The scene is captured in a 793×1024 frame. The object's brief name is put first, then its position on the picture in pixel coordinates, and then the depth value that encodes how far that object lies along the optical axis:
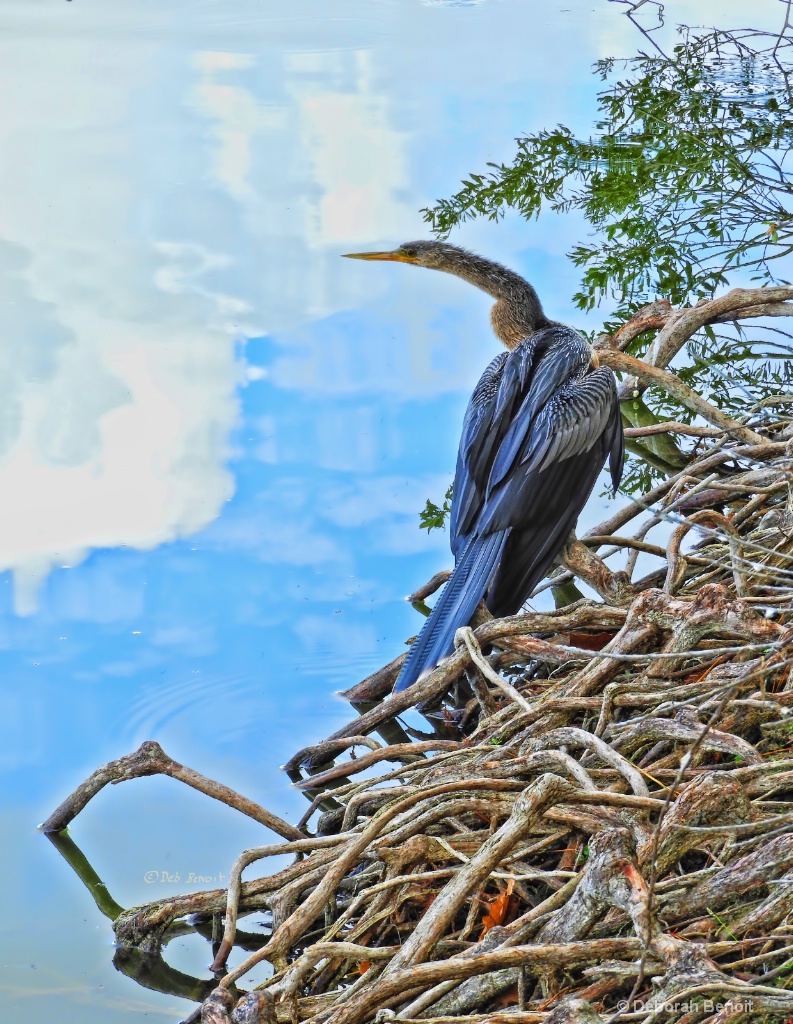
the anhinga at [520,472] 18.79
